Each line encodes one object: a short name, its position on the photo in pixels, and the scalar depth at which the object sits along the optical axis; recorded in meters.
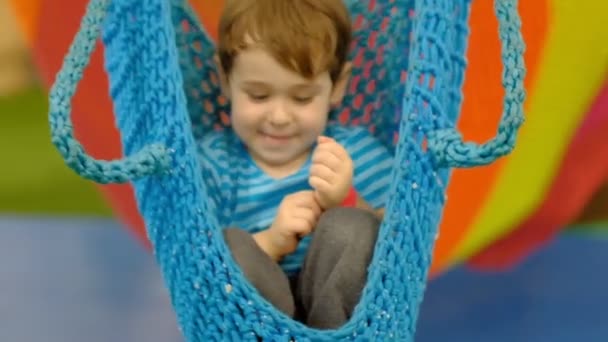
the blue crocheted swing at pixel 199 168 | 1.83
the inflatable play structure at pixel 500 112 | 2.25
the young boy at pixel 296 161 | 1.89
